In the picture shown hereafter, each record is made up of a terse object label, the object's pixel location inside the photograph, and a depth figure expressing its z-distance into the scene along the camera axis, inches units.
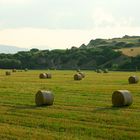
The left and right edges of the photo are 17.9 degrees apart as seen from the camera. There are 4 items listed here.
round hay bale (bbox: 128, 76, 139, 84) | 1708.9
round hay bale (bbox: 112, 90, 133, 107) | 954.7
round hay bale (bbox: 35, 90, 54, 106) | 983.0
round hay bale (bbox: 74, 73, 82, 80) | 1998.2
